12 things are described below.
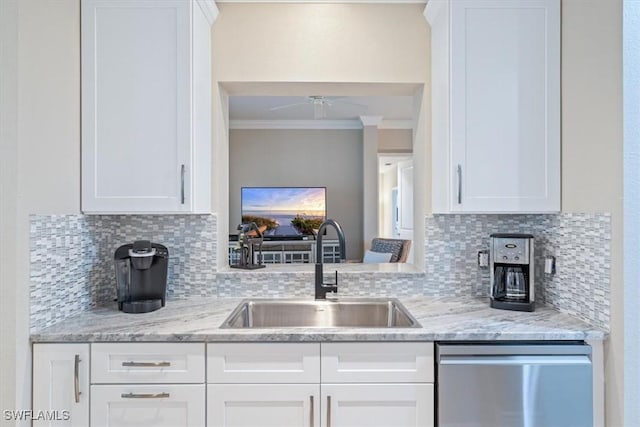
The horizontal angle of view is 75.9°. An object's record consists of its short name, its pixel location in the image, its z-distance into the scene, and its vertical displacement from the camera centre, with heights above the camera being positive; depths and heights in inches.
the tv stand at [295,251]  218.1 -22.1
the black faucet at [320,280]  80.4 -13.8
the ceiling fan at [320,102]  171.8 +49.2
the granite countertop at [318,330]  61.2 -18.4
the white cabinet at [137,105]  71.7 +18.3
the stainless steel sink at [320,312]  81.8 -20.5
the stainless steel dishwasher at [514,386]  61.0 -26.1
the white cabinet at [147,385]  61.2 -26.2
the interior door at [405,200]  254.2 +6.7
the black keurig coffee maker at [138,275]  72.7 -11.8
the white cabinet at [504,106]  72.9 +18.8
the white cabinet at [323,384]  61.5 -26.1
